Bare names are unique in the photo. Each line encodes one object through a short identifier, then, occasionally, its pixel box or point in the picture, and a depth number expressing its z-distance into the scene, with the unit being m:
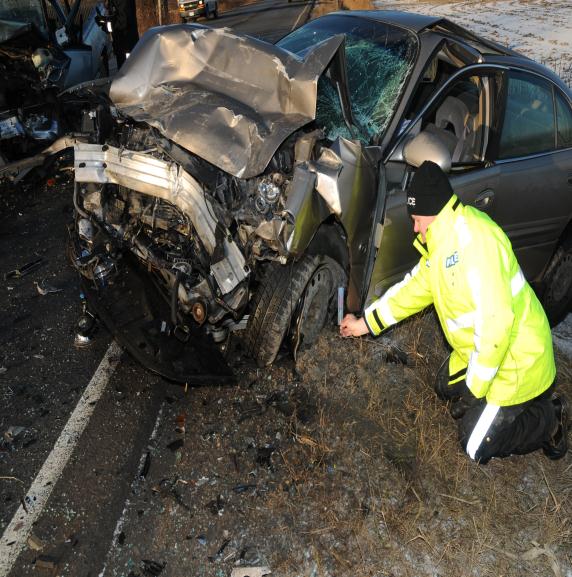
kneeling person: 2.84
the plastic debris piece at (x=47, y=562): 2.77
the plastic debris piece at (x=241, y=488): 3.18
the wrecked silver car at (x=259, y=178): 3.43
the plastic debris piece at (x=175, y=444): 3.44
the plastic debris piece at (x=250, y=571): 2.78
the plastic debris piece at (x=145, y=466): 3.27
